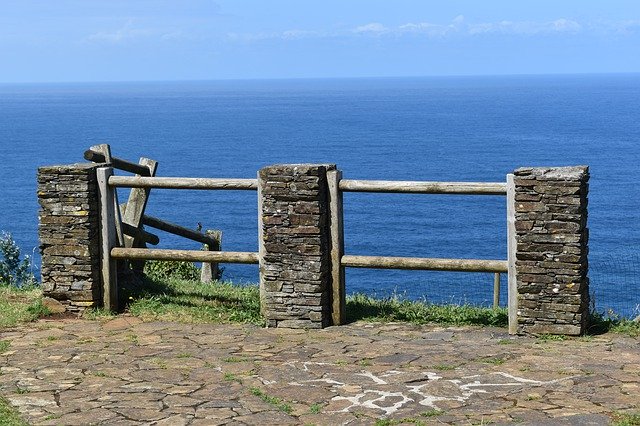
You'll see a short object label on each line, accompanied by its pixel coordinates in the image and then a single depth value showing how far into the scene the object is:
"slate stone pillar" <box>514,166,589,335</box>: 10.00
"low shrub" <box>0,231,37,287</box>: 21.00
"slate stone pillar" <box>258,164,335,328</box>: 10.74
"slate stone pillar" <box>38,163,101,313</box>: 11.47
